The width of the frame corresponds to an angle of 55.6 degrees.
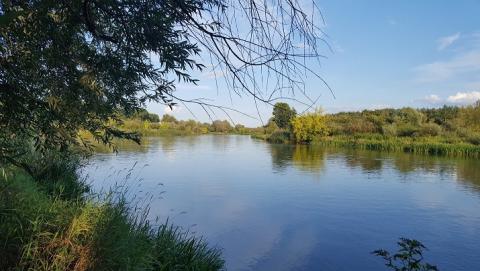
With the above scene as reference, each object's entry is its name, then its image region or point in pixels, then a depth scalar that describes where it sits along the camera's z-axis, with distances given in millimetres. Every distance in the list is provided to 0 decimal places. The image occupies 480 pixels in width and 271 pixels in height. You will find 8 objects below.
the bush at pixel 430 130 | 40812
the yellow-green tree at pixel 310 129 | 48031
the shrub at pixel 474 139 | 34106
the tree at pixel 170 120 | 74438
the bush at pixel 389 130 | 43969
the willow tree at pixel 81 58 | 2154
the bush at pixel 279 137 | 51903
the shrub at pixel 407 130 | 42562
